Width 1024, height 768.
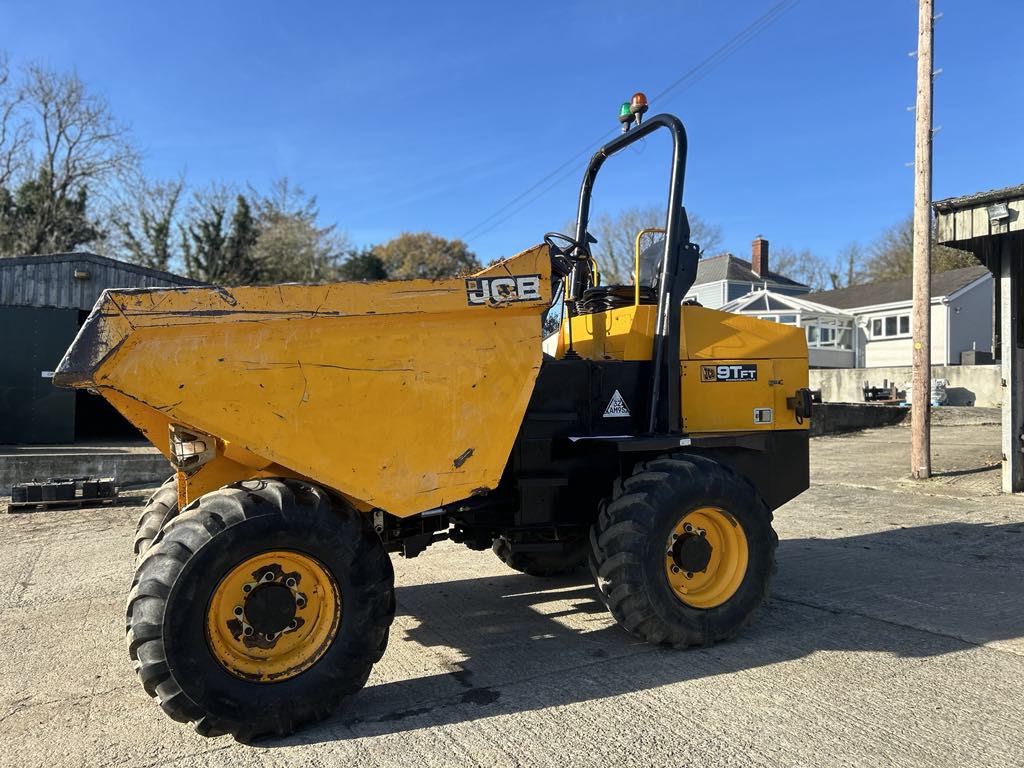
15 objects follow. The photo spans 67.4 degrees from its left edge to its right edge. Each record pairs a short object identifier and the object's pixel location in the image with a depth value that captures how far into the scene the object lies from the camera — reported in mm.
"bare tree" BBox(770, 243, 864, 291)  54125
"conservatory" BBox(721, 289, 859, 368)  33875
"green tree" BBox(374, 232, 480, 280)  46562
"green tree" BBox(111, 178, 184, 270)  31906
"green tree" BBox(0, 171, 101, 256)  29922
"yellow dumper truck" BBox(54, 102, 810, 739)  3443
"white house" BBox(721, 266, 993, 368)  32031
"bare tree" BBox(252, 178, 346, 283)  32781
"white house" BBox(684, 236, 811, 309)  41781
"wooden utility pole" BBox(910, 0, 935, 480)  11320
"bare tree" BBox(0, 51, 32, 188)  30234
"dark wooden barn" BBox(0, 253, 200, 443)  13898
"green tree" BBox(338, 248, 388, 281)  34194
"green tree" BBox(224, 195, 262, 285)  32438
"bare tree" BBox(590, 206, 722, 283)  39625
